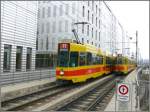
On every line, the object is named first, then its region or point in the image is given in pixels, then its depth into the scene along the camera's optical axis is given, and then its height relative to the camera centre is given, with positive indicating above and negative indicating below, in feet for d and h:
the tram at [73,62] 31.09 -0.66
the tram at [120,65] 61.45 -2.46
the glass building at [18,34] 37.63 +7.17
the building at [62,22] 63.77 +18.25
